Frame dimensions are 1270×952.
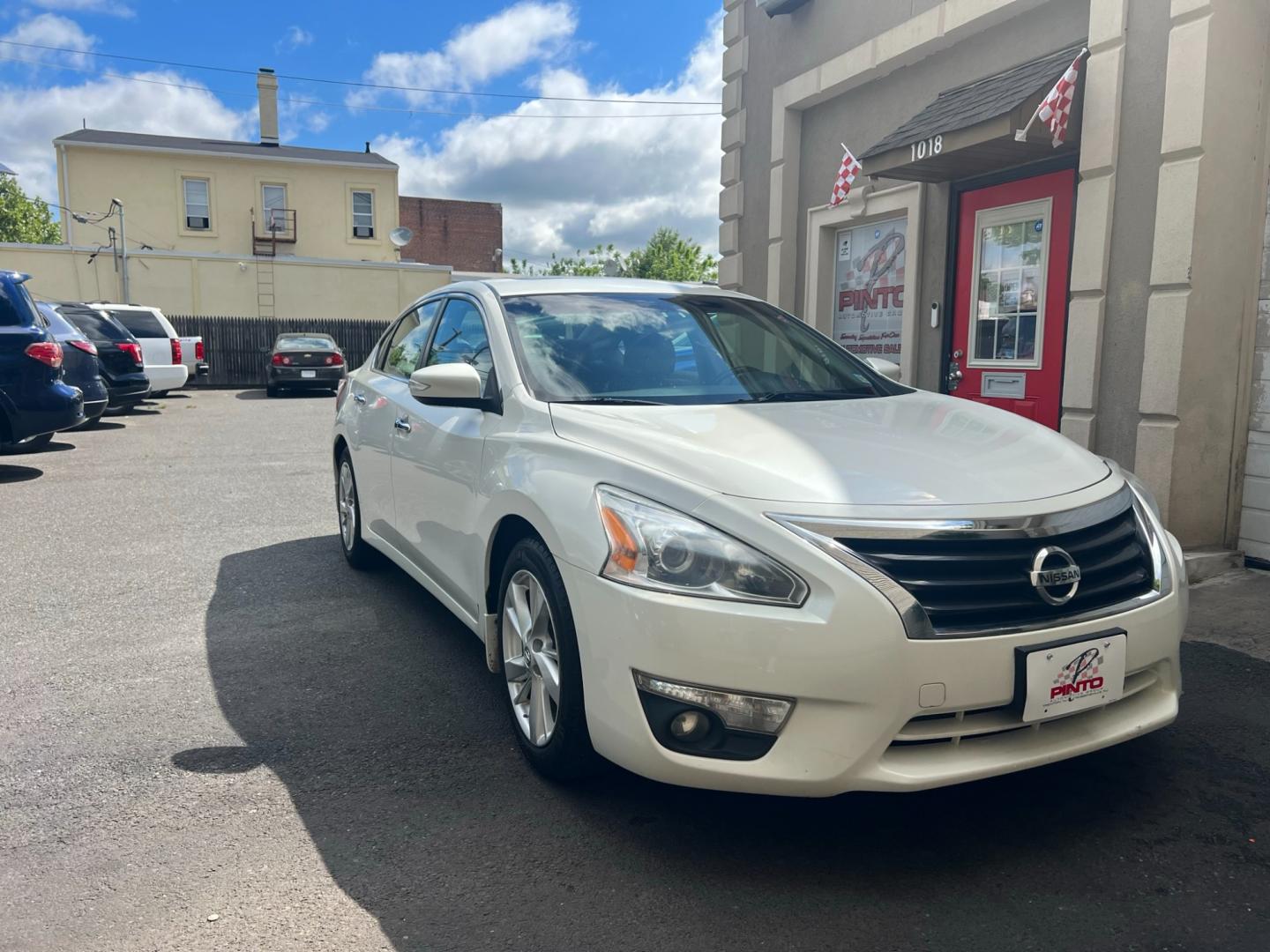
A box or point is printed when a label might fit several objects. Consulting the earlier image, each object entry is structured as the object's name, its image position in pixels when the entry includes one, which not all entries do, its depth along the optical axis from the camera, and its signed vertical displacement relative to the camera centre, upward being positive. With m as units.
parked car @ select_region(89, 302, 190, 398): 16.69 -0.24
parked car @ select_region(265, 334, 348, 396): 21.72 -0.73
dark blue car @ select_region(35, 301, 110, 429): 10.48 -0.39
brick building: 52.75 +5.26
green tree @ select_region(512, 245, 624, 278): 82.09 +5.83
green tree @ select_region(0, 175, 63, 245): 51.62 +6.00
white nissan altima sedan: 2.38 -0.64
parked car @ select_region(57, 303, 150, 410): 13.96 -0.31
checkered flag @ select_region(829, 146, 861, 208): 8.21 +1.31
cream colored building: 28.77 +3.40
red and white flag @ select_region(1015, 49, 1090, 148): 5.88 +1.35
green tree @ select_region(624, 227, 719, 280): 80.19 +5.98
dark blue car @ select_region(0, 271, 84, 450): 8.84 -0.41
